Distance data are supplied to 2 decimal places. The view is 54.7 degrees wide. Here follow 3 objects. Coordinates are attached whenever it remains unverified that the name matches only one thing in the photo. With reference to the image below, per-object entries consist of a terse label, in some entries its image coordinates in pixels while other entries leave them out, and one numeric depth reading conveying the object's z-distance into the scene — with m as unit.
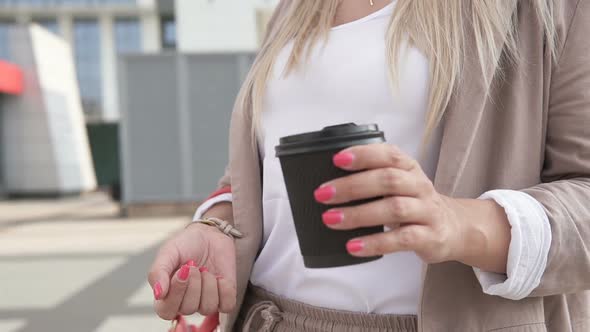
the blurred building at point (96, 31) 32.34
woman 0.64
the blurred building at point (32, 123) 17.55
